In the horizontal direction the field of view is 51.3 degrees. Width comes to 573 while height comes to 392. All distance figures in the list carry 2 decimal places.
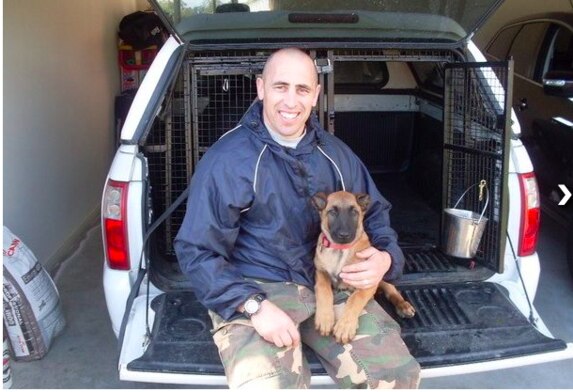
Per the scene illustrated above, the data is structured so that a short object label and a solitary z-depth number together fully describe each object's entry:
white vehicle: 2.51
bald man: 2.19
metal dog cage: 3.14
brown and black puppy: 2.34
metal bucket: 3.14
